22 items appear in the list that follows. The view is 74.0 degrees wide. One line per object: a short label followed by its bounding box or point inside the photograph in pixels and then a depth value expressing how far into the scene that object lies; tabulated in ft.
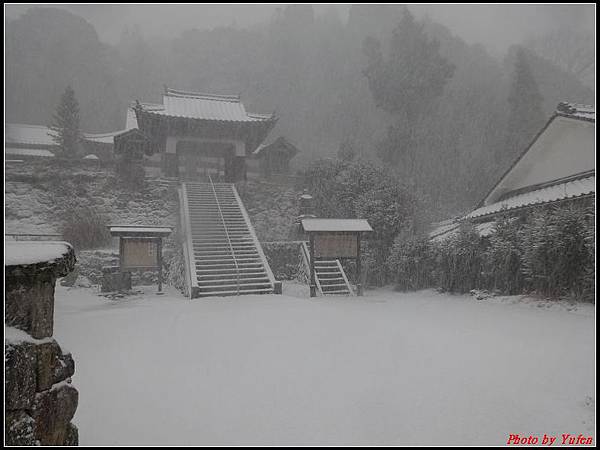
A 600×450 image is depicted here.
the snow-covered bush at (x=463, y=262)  35.06
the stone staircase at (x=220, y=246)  36.06
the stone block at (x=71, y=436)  6.66
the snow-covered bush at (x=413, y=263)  39.49
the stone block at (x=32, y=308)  5.87
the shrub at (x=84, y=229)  47.47
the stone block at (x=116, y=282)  37.09
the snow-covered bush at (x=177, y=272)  40.81
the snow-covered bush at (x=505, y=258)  30.99
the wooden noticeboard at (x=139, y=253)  36.50
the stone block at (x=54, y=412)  6.00
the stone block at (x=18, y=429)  5.66
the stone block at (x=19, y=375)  5.62
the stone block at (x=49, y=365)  5.99
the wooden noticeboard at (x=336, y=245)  36.45
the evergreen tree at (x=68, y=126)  79.67
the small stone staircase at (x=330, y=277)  39.09
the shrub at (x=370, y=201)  46.11
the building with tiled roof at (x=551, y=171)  35.60
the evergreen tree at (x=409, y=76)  93.66
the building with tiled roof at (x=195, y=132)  62.90
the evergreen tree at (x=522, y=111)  84.74
